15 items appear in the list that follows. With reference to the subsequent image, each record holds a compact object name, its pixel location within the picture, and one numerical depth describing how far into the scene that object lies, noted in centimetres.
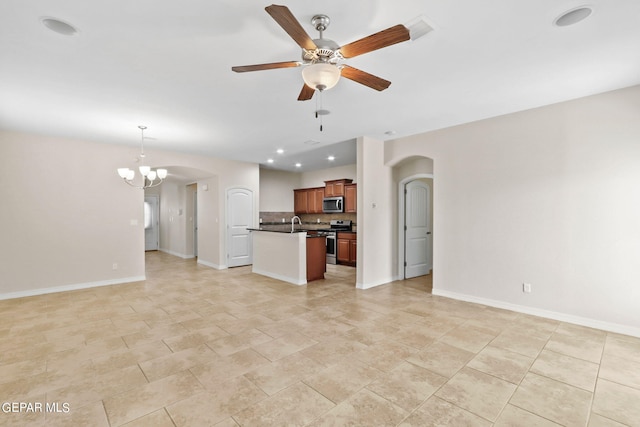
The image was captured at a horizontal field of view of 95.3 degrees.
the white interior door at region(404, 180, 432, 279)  601
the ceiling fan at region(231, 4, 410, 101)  172
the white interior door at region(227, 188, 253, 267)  740
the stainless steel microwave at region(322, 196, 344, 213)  823
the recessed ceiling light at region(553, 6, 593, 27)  198
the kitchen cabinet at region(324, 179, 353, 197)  825
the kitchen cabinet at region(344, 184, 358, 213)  802
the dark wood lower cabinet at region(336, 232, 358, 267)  758
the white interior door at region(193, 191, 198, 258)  923
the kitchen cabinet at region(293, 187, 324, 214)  912
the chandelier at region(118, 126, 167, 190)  483
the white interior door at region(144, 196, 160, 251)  1049
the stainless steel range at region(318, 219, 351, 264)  802
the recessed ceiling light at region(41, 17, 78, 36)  204
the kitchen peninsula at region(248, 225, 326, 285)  565
